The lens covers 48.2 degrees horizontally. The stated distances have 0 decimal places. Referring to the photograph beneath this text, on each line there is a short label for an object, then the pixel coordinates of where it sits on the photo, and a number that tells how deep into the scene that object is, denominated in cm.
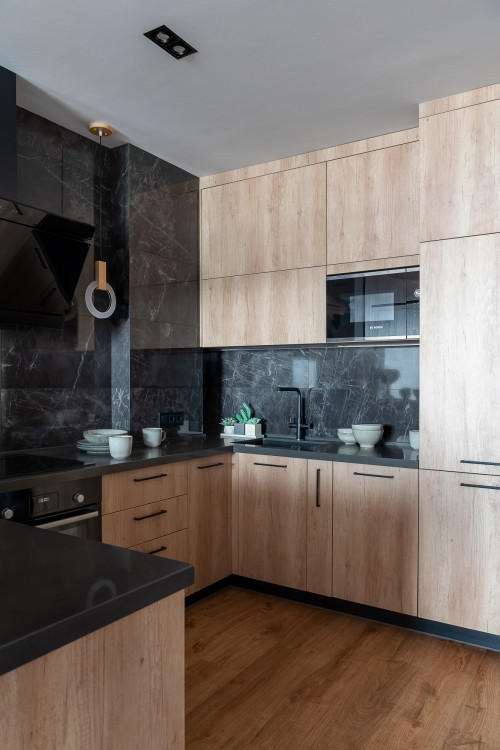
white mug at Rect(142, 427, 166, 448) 317
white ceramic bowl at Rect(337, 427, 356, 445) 337
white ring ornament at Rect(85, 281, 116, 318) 308
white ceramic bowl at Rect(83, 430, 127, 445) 289
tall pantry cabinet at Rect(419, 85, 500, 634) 260
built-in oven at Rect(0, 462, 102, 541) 220
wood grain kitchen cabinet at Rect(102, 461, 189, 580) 262
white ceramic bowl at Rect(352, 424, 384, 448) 322
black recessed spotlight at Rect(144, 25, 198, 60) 218
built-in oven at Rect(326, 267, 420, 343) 297
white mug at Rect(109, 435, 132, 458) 274
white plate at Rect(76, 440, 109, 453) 288
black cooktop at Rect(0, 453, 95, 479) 229
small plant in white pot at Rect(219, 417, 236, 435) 386
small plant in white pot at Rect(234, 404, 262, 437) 376
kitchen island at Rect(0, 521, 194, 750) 78
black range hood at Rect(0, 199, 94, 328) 244
